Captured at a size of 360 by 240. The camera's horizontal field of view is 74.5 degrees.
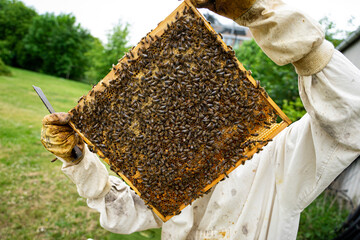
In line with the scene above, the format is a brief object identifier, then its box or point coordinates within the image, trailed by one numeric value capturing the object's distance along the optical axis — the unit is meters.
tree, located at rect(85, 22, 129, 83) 34.44
